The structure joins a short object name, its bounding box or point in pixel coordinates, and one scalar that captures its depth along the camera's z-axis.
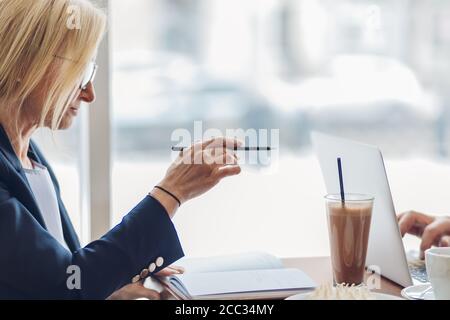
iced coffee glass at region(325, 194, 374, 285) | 1.83
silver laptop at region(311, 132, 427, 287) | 1.84
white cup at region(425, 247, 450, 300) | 1.71
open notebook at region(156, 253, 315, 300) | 1.82
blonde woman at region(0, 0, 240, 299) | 1.76
